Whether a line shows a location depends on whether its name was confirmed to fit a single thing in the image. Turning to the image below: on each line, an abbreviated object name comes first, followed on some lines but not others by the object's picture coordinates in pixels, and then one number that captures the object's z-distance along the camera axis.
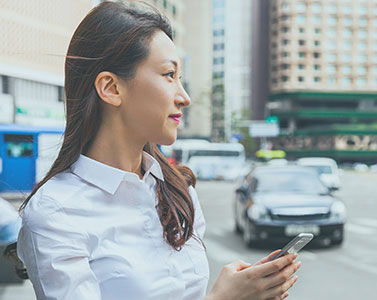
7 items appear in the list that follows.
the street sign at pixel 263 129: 62.03
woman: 1.21
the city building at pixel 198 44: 77.04
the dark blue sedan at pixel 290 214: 8.87
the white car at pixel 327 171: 22.75
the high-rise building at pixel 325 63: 81.25
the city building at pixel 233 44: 104.19
